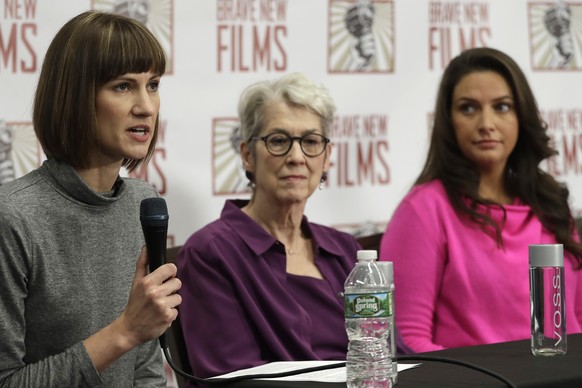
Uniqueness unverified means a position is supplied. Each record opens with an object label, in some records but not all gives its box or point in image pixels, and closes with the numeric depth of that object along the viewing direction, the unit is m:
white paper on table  3.79
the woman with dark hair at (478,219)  4.62
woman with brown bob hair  3.85
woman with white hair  4.22
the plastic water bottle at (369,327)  3.75
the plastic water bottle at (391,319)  3.79
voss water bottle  3.98
